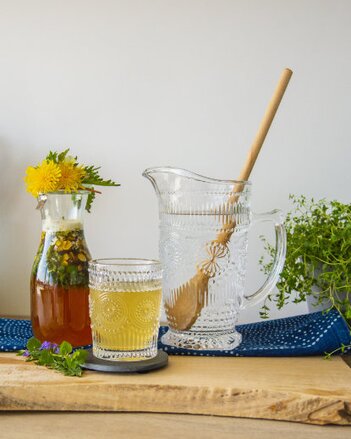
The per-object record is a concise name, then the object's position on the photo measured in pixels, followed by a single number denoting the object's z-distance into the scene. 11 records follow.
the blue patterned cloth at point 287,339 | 1.16
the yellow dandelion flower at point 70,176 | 1.21
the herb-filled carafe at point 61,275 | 1.18
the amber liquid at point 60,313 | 1.18
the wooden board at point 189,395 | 1.00
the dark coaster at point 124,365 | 1.06
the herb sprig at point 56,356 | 1.07
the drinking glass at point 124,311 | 1.10
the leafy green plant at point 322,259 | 1.21
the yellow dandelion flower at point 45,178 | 1.20
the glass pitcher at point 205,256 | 1.17
